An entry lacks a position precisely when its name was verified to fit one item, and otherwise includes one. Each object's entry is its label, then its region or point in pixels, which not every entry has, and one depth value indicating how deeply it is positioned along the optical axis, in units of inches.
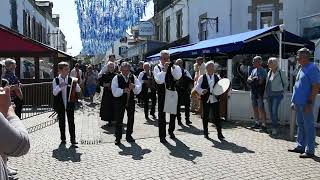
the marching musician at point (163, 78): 262.0
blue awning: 351.5
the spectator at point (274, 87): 297.4
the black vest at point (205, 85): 273.6
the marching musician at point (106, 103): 324.9
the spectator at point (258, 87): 311.2
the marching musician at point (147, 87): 391.1
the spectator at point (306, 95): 220.3
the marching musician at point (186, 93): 340.7
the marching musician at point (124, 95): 260.9
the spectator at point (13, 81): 267.6
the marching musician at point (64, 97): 255.2
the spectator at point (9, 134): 64.0
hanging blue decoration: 730.7
